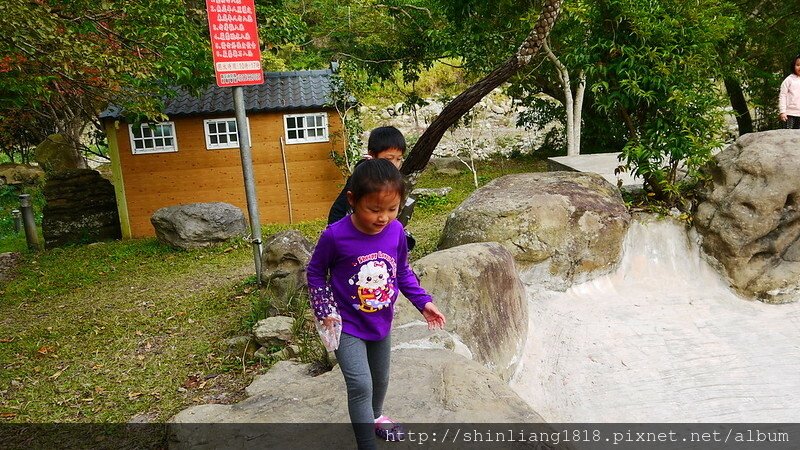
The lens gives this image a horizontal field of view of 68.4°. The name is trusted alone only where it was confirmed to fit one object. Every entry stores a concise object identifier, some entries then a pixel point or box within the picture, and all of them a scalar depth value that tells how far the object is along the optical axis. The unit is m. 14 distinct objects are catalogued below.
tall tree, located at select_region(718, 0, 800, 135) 12.09
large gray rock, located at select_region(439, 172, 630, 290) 6.24
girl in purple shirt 2.69
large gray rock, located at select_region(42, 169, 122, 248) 11.65
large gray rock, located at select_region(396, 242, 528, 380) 4.64
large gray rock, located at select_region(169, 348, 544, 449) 3.17
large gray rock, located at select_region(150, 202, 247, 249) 10.01
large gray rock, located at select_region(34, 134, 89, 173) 17.72
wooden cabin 11.43
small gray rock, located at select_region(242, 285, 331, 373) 4.98
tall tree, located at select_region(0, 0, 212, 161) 5.44
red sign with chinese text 6.31
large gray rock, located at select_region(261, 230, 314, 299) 6.23
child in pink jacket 8.12
